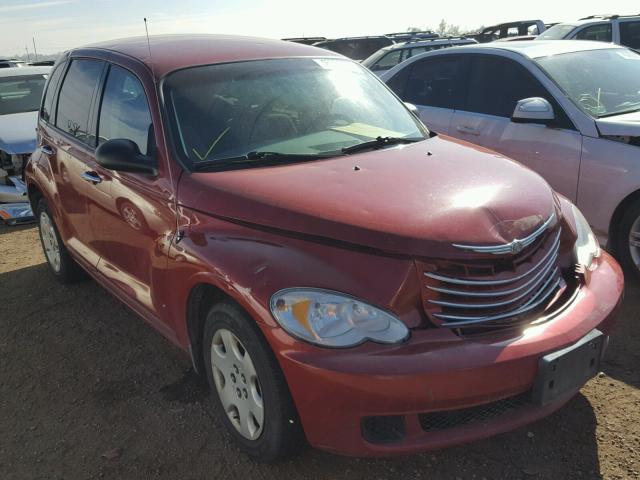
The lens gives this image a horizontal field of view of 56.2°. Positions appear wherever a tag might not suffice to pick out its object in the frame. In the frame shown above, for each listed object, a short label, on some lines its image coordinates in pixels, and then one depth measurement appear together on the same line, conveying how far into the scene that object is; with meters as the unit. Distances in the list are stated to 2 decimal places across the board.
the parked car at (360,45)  20.16
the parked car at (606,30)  9.88
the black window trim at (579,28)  9.82
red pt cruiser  2.18
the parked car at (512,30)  13.94
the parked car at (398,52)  11.48
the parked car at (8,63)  14.61
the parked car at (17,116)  7.00
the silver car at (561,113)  4.11
